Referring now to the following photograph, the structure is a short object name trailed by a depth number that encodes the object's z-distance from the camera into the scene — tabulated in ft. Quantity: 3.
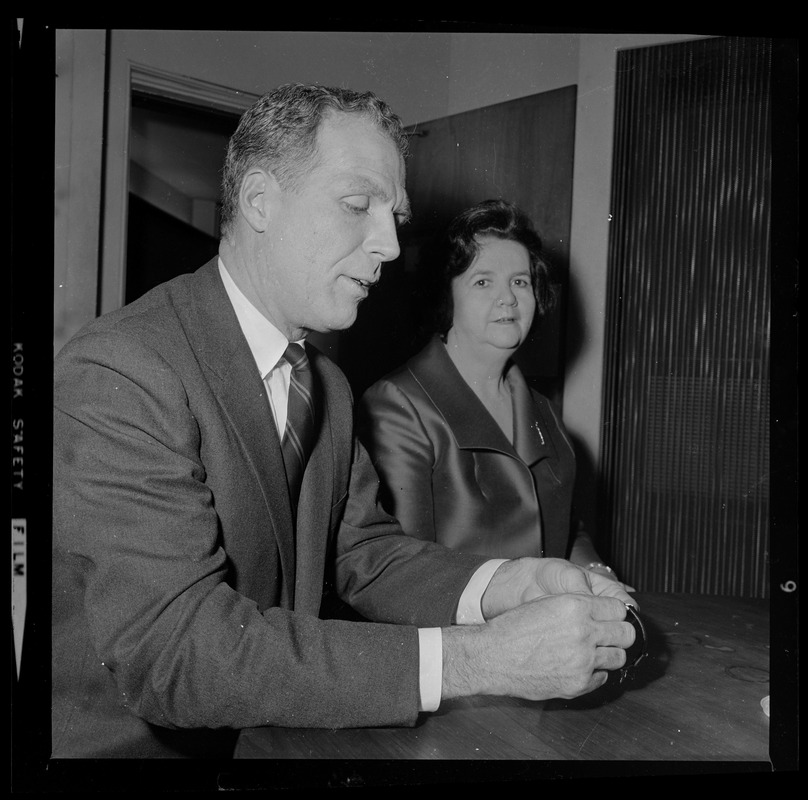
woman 3.82
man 2.84
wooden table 2.94
